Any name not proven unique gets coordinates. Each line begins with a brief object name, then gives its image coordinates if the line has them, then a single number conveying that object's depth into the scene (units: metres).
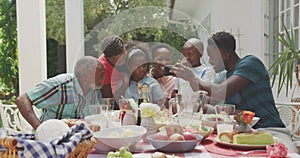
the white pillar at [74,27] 3.70
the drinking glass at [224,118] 1.48
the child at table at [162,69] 2.07
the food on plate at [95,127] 1.37
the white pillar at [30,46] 3.48
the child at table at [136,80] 2.01
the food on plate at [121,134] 1.30
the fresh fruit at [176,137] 1.28
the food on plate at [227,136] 1.38
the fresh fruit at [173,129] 1.34
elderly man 1.91
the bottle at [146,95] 1.67
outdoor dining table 1.24
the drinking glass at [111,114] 1.49
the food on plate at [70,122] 1.39
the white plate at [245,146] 1.30
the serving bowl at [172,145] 1.26
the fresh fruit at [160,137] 1.30
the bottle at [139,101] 1.57
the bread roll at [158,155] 1.11
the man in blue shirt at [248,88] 2.02
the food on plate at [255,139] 1.32
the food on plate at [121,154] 1.06
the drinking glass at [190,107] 1.42
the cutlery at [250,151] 1.26
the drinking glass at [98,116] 1.40
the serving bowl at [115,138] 1.26
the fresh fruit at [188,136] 1.30
